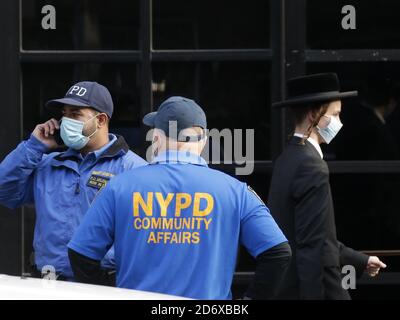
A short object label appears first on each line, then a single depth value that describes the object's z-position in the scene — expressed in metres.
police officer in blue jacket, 9.98
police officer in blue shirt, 8.04
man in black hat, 9.55
